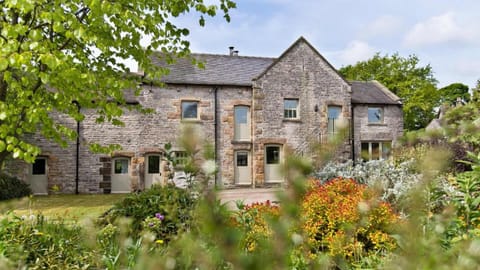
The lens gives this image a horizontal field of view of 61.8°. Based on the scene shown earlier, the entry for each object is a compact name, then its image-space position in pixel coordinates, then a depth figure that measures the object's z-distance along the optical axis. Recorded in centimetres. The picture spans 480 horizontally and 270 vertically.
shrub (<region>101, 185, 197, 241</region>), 651
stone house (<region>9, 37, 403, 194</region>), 1923
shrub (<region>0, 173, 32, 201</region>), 1594
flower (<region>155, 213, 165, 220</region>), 607
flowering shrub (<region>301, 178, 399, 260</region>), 512
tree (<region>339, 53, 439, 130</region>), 3788
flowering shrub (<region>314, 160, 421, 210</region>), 785
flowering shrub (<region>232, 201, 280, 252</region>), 416
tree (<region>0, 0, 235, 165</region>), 557
